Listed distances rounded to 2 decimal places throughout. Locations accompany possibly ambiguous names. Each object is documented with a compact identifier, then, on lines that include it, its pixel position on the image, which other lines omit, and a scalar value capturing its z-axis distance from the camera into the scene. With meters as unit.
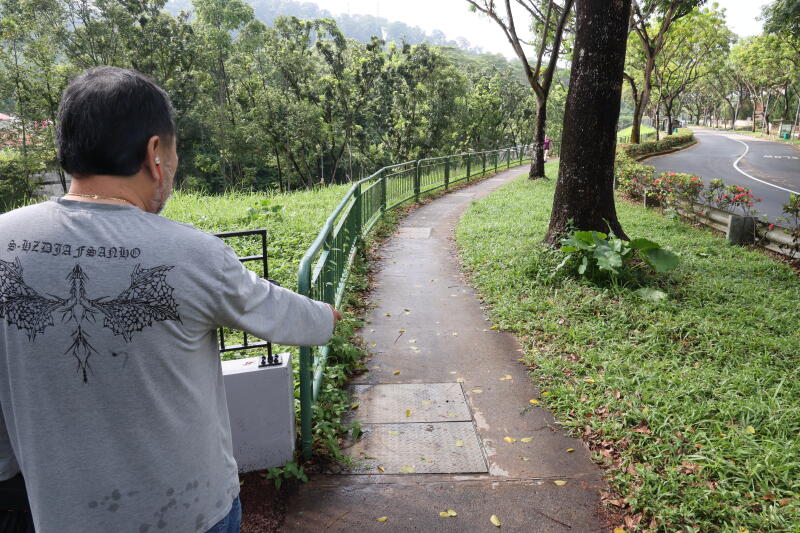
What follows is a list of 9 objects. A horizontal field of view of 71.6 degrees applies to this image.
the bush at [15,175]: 23.55
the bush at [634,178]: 12.61
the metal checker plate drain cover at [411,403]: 3.98
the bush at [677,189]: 10.48
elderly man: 1.16
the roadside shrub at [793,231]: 7.37
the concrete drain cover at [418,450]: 3.39
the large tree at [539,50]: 15.89
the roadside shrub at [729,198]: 9.12
